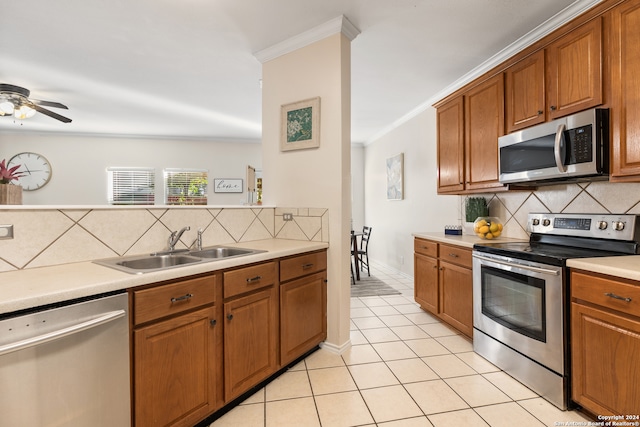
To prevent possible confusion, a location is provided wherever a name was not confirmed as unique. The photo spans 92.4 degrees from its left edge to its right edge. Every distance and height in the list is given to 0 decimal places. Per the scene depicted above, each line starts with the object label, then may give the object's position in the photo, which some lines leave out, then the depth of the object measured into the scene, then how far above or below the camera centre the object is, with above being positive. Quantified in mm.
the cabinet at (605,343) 1410 -656
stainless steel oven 1748 -524
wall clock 5613 +895
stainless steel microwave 1834 +408
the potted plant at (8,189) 1502 +140
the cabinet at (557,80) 1888 +914
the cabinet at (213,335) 1321 -643
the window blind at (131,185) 6133 +624
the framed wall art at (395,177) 5020 +616
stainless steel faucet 1975 -145
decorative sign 6567 +644
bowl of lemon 2764 -155
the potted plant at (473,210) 3109 +22
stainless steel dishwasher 985 -531
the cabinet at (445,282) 2570 -652
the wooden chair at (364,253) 4940 -639
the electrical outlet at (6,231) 1400 -63
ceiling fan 3195 +1255
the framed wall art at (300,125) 2535 +760
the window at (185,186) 6367 +615
